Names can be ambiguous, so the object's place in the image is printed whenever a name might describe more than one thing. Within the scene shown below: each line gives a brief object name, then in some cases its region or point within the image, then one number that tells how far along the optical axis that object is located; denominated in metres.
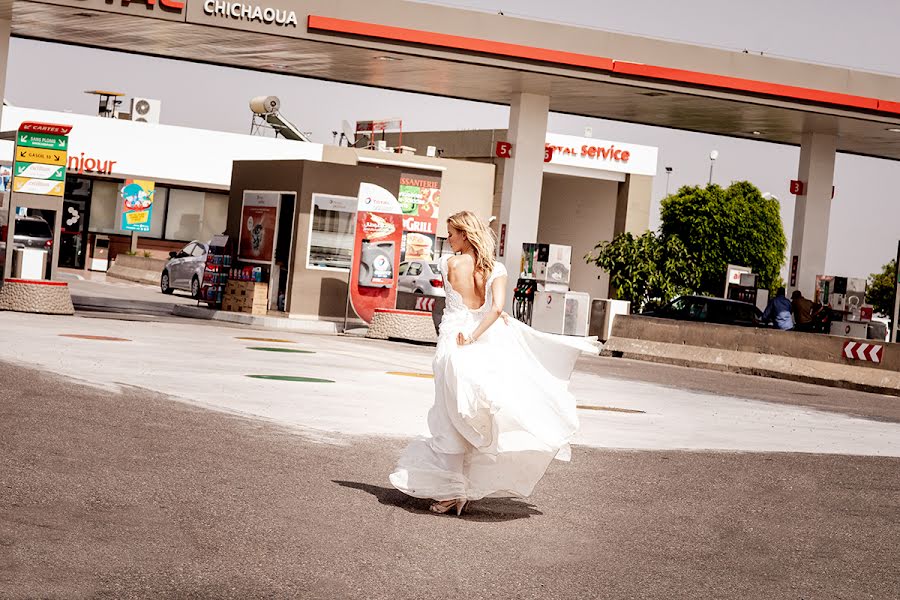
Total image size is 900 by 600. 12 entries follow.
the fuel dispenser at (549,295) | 30.28
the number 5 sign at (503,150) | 30.14
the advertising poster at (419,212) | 32.69
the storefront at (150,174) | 53.44
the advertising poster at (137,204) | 53.94
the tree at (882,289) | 88.88
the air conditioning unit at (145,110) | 63.06
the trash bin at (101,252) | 54.09
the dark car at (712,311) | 30.08
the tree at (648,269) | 38.12
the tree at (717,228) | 76.69
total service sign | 60.47
